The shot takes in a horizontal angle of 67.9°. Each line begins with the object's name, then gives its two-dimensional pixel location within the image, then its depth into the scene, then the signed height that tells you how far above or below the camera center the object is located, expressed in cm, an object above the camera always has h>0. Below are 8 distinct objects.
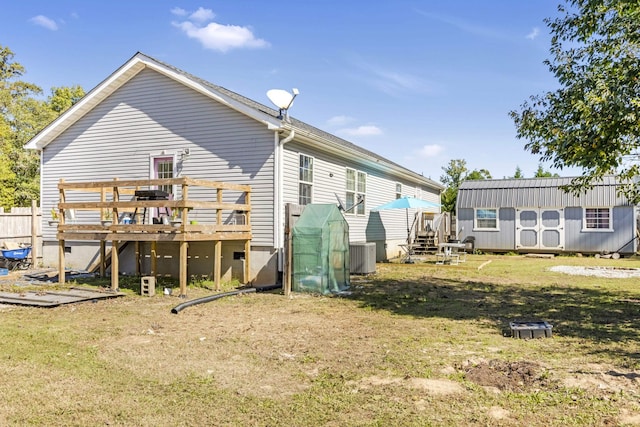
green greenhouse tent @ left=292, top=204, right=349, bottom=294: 968 -53
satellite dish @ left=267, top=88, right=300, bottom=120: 1115 +301
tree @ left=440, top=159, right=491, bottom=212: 3822 +437
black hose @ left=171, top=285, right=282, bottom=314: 773 -134
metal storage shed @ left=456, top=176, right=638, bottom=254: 2059 +40
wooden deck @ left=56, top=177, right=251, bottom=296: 917 +11
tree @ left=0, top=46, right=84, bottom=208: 2580 +649
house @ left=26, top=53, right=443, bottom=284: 1094 +192
